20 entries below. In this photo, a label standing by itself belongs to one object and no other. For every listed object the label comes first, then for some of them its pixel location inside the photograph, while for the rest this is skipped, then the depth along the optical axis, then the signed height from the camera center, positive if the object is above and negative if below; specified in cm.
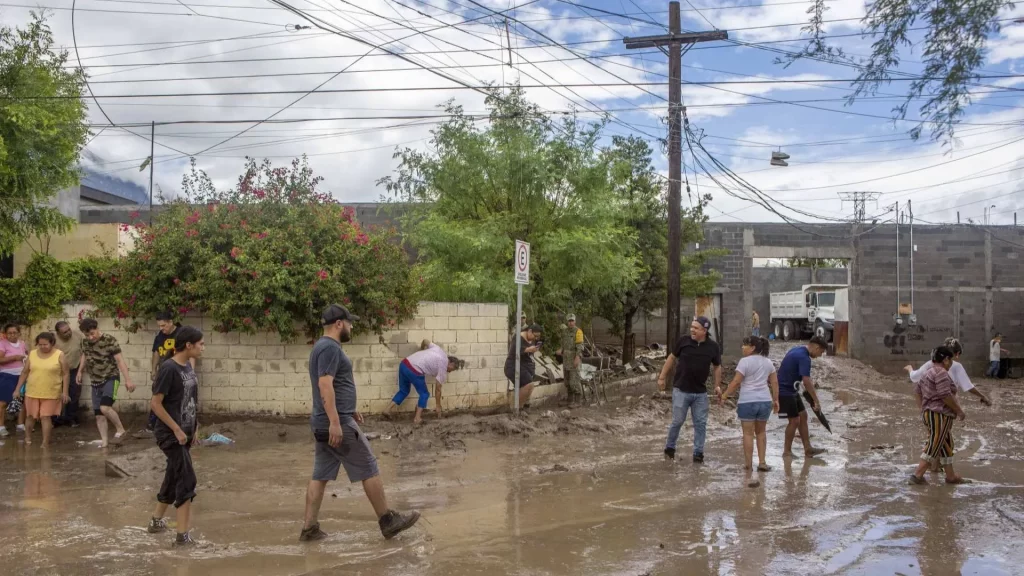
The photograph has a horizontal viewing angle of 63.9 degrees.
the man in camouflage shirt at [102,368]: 1013 -89
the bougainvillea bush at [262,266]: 1137 +45
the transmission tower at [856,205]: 4364 +531
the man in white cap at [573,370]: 1441 -128
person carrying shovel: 1003 -107
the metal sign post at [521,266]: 1179 +46
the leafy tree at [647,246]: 2028 +133
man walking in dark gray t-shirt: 599 -105
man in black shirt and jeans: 946 -90
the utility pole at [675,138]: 1609 +319
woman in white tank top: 898 -106
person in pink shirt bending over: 1190 -107
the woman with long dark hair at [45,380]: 1013 -105
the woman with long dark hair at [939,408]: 828 -109
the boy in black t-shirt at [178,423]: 593 -93
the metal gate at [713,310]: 2342 -31
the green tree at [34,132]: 1497 +308
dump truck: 3422 -54
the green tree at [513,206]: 1463 +174
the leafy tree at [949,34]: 605 +202
